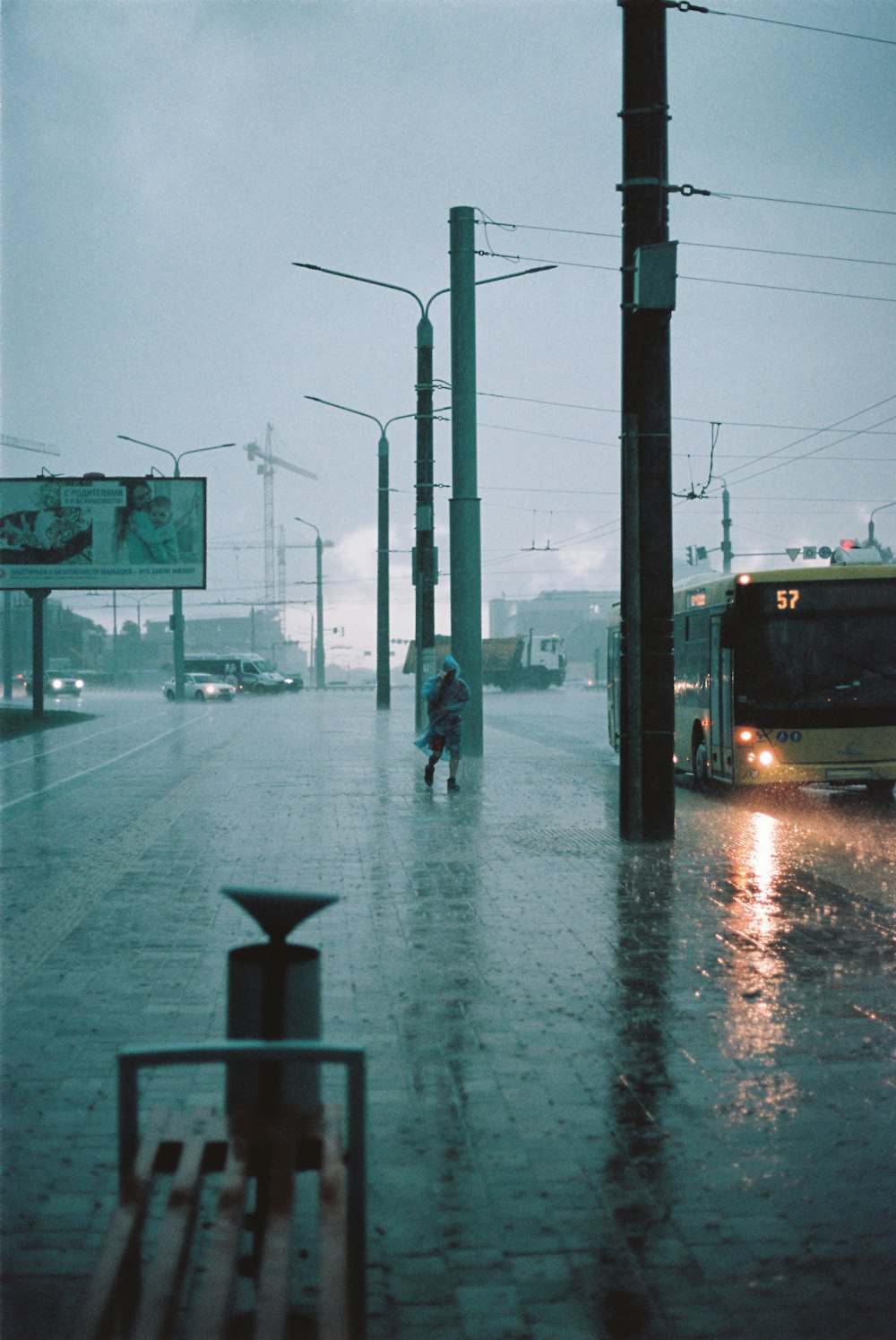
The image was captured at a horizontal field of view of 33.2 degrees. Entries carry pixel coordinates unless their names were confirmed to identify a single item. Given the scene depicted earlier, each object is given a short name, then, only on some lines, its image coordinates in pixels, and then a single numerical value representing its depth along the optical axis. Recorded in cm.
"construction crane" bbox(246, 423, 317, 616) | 15362
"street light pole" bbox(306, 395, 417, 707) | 4519
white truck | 7250
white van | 7538
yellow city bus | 1689
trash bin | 382
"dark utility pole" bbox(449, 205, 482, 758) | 2348
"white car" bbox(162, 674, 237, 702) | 6538
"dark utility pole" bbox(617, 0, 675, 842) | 1270
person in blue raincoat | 1736
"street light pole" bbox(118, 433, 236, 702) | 5638
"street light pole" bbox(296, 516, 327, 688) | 8969
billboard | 4144
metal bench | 283
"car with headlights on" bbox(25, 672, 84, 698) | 7912
